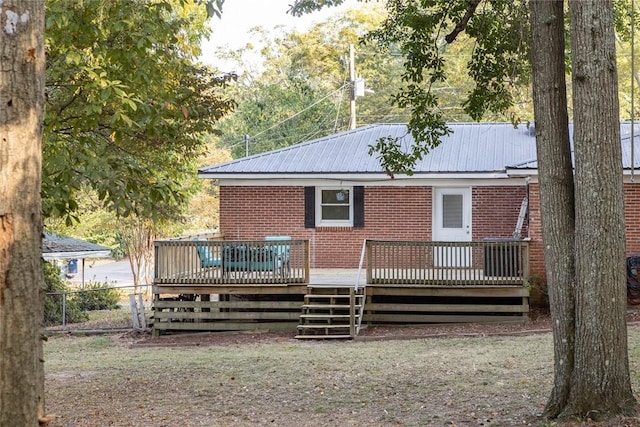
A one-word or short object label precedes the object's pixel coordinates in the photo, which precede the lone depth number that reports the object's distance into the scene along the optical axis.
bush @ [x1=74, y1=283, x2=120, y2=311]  30.52
